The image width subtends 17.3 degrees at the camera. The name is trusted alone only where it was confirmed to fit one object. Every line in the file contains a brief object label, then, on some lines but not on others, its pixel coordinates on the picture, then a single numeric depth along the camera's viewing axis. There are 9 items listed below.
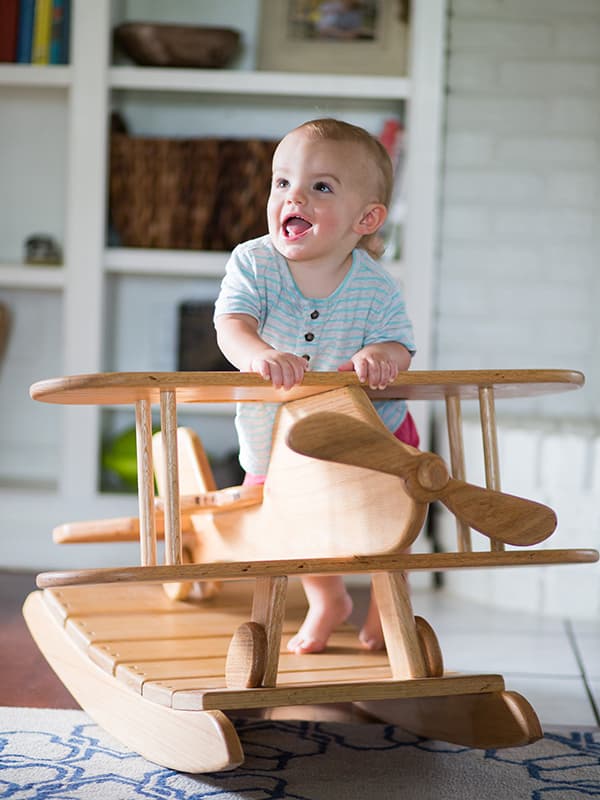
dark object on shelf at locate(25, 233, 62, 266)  5.25
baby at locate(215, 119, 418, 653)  2.65
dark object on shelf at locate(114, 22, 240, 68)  4.99
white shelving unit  4.92
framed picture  5.22
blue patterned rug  2.20
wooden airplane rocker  2.07
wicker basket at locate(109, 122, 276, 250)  5.05
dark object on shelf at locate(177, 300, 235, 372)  5.23
